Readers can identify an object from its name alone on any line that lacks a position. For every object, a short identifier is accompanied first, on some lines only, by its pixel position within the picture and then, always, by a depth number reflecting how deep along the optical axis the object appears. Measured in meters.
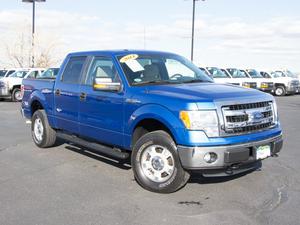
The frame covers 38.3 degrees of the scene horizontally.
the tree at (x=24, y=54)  50.38
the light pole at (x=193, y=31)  36.88
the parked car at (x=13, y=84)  21.31
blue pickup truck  5.22
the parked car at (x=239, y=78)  26.22
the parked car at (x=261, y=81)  27.83
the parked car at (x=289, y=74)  30.56
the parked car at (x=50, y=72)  19.36
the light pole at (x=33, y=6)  33.25
